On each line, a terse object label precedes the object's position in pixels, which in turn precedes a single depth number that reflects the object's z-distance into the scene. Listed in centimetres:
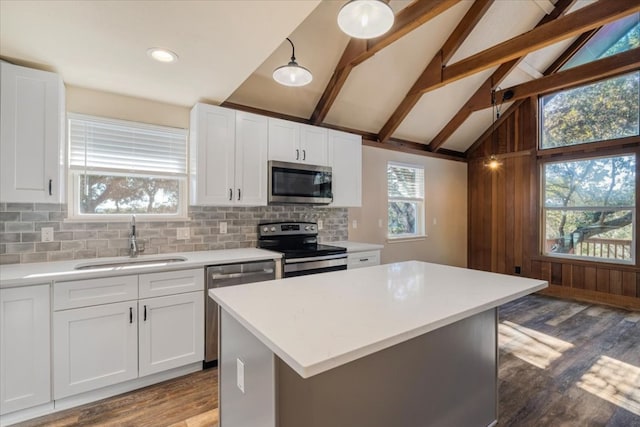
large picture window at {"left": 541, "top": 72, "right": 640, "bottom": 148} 427
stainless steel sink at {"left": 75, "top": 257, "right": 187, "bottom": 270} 246
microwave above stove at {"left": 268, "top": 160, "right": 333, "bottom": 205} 319
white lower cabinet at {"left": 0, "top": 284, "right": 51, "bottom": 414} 186
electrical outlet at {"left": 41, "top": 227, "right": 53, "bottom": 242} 242
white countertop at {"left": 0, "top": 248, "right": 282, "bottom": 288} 192
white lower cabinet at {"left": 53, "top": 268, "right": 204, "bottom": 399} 202
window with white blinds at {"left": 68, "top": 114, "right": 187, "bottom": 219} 263
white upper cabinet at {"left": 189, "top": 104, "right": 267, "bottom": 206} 285
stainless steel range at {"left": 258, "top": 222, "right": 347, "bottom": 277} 296
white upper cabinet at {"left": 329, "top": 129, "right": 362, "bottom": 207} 373
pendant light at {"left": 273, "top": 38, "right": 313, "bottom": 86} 235
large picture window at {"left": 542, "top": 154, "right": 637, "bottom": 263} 432
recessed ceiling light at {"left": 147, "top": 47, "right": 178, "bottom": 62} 203
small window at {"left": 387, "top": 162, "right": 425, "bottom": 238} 497
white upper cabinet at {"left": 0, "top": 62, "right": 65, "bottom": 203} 210
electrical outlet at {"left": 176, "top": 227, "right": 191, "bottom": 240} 300
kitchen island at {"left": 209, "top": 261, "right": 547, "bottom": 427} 104
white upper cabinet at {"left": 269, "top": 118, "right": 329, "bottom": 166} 325
